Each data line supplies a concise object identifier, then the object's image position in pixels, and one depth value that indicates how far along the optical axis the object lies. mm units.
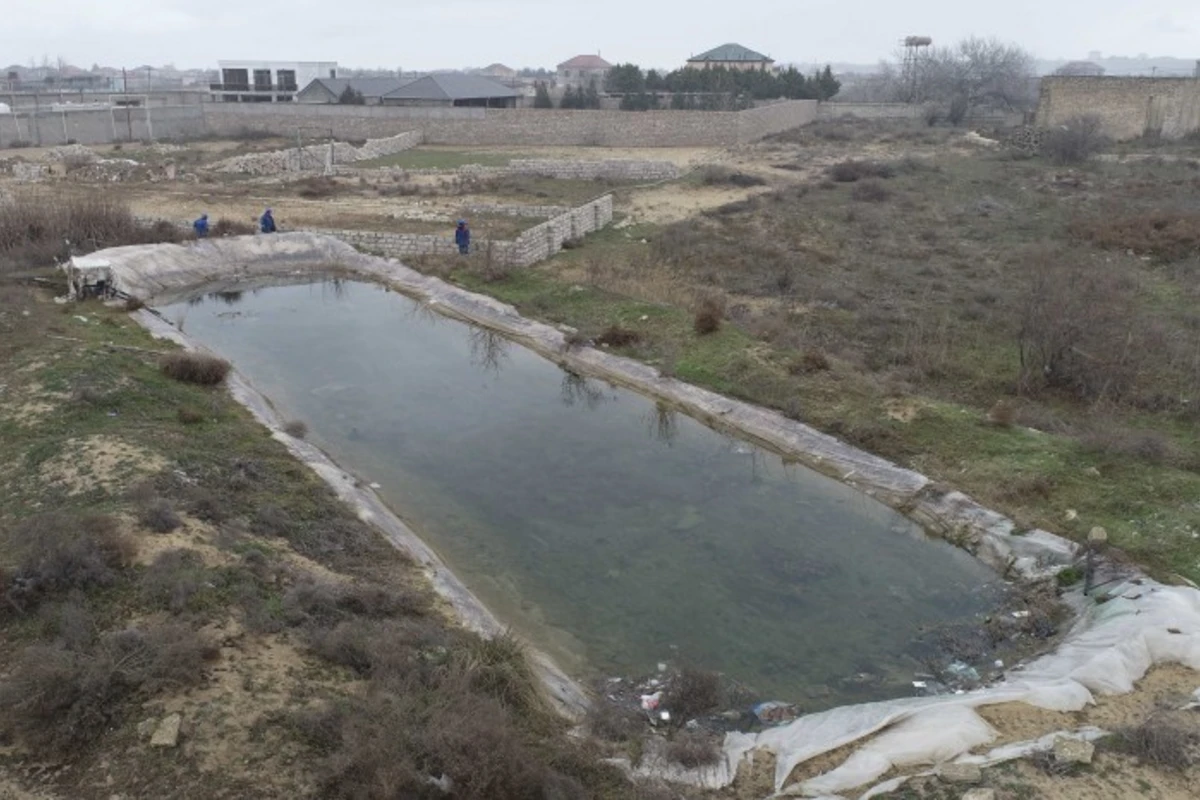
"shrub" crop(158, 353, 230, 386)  14383
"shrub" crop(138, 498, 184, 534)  9016
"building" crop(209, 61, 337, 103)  63156
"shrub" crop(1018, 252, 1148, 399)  14344
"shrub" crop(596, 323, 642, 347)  17250
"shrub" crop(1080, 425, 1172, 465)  11734
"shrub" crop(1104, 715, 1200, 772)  6590
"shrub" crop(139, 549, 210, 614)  7797
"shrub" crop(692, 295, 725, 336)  16938
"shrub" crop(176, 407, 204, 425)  12594
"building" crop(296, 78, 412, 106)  55062
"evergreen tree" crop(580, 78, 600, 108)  57406
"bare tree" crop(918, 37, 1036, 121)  73438
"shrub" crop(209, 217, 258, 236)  24422
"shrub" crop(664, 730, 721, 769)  7004
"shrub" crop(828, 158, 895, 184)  34781
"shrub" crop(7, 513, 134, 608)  7879
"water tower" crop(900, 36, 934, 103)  78250
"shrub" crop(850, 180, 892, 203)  30609
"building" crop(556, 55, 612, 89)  134375
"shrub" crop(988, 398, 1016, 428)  12938
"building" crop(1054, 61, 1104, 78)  131062
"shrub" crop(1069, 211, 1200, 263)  22438
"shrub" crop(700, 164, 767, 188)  34062
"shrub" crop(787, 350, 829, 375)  15070
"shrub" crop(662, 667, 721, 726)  8055
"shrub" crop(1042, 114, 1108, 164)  39094
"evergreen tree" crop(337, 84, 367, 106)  53781
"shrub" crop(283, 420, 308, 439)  13477
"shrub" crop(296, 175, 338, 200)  31484
